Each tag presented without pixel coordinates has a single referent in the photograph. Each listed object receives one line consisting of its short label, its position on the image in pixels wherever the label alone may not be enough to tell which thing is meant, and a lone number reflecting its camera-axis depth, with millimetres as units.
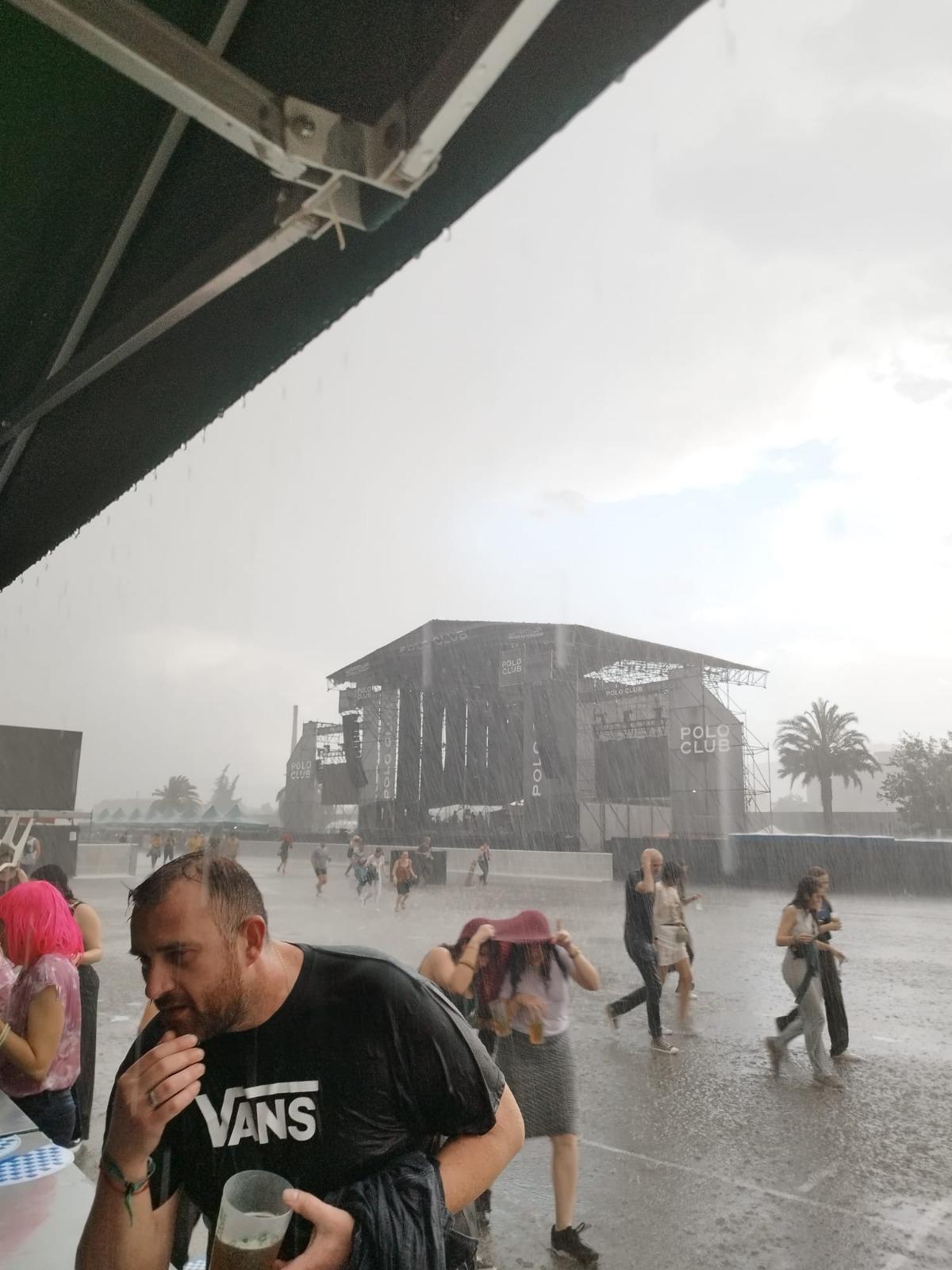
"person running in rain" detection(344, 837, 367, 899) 18797
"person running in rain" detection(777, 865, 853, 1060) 5441
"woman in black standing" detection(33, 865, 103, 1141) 3871
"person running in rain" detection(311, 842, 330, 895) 19297
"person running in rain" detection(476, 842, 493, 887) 22250
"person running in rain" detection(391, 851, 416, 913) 16078
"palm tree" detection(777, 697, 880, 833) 38344
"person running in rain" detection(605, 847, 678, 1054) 6023
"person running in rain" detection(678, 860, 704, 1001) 6357
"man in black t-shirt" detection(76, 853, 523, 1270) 1175
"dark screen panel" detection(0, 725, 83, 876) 15188
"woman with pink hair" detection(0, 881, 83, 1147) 2547
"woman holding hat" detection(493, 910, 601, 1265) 3158
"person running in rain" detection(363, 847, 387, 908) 18359
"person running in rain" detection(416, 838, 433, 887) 22859
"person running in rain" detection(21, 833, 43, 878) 15938
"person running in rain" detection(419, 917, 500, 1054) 3180
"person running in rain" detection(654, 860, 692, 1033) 6289
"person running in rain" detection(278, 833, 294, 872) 24400
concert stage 31781
